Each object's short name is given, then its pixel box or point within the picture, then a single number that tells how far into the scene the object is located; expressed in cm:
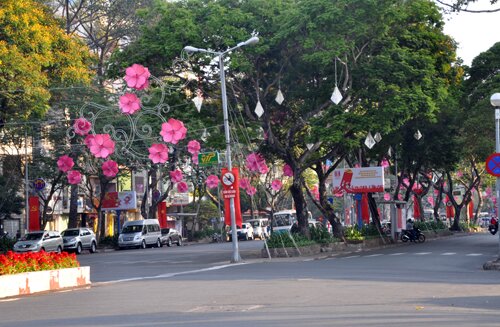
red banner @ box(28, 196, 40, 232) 5640
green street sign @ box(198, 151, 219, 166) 4100
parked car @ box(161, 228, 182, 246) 6869
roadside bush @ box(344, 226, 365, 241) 4790
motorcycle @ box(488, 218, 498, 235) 6841
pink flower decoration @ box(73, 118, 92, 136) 3319
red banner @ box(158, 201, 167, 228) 7856
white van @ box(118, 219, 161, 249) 6306
